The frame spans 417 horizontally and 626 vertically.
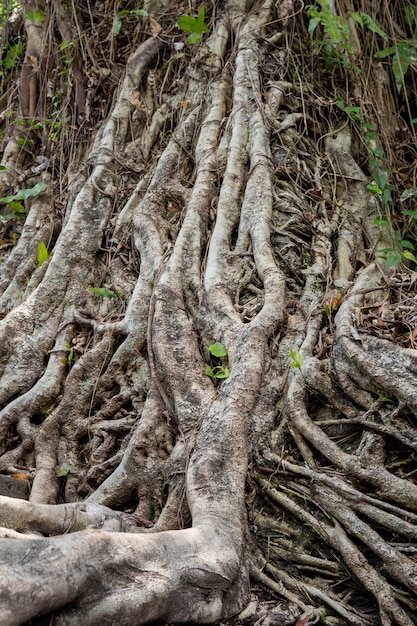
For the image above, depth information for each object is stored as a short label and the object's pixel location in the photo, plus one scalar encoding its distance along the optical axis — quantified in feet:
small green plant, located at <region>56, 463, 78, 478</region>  10.31
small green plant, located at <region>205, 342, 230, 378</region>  9.71
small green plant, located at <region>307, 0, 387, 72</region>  13.89
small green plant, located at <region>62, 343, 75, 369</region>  11.92
